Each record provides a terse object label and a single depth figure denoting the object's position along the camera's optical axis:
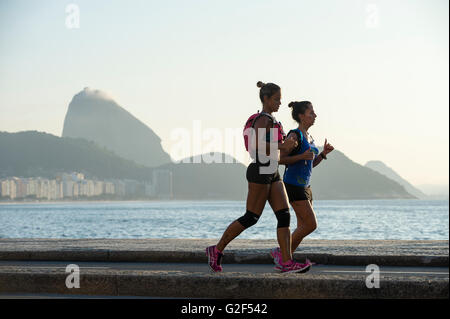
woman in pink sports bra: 6.85
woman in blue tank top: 7.39
